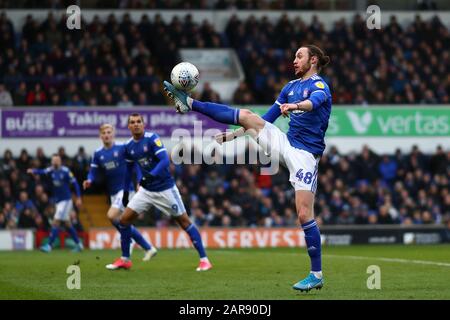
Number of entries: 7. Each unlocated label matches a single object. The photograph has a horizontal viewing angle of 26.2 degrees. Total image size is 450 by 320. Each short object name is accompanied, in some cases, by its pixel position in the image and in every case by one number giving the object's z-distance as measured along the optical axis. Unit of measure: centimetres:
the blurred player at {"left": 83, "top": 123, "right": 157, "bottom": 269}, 1852
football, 1136
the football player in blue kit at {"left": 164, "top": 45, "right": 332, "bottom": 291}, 1091
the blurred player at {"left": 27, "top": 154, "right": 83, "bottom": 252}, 2289
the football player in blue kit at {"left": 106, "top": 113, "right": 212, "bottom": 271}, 1513
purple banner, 2881
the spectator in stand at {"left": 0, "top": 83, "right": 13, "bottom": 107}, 2883
